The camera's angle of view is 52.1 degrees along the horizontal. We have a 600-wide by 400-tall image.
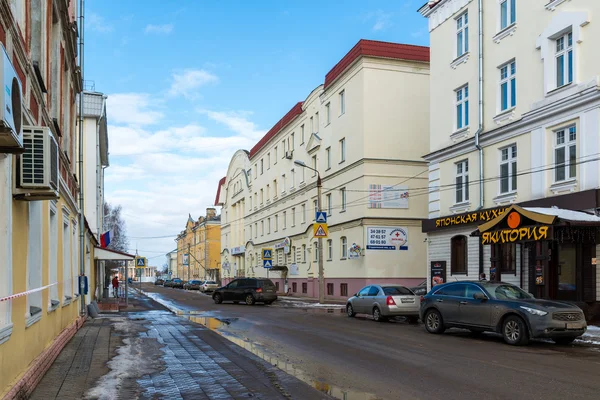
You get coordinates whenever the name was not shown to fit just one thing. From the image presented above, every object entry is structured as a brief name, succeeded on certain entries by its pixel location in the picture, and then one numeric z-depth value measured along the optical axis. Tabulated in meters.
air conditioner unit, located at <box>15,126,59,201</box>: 7.55
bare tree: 78.31
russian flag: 29.27
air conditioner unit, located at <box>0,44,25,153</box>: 5.42
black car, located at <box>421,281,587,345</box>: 13.60
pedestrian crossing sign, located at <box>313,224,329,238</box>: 31.08
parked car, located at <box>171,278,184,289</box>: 84.38
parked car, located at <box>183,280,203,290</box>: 71.31
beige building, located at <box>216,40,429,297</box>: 34.84
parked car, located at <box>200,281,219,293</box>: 57.04
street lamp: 31.69
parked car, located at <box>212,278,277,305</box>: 33.19
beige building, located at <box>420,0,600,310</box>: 18.75
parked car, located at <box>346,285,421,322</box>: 20.94
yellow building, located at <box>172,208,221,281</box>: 99.62
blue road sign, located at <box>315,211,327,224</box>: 31.27
